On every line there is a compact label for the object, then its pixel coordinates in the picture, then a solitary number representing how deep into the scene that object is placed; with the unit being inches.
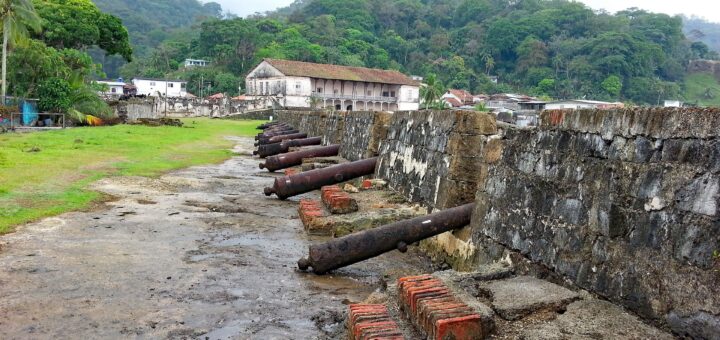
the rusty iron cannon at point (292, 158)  527.2
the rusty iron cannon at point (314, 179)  370.3
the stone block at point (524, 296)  138.4
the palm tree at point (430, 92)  2484.0
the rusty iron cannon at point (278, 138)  757.3
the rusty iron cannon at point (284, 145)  672.4
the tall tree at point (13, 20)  1063.6
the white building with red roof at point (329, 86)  2436.0
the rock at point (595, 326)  120.5
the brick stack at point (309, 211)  301.3
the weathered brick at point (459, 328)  128.6
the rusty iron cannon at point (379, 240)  215.8
